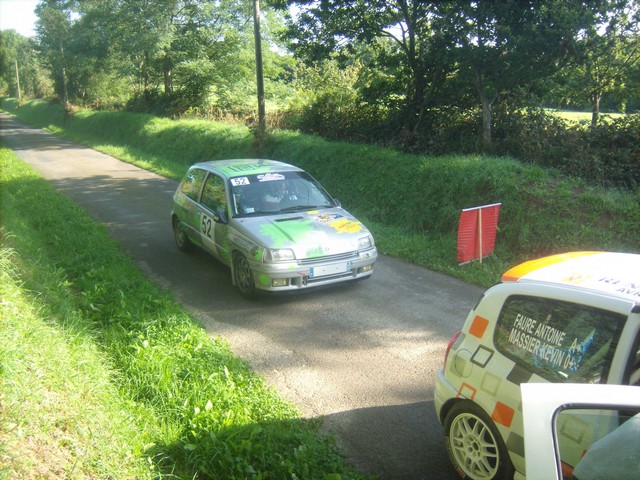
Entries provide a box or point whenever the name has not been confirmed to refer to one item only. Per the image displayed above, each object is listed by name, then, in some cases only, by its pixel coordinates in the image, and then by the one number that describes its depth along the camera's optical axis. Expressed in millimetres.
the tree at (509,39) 11344
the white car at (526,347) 3059
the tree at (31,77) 46162
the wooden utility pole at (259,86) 18017
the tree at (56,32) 36056
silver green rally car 7270
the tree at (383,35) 15031
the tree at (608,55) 11477
